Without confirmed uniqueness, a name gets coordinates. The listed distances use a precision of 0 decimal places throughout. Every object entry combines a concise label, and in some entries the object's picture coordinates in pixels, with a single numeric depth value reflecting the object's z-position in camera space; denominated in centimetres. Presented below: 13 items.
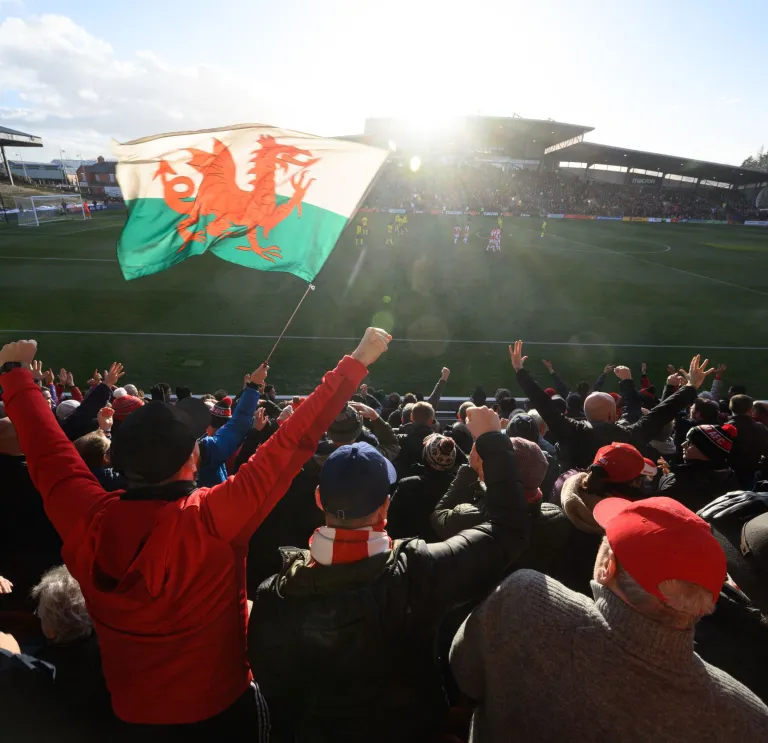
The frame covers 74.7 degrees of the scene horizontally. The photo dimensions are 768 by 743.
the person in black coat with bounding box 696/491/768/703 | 197
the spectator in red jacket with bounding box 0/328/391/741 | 168
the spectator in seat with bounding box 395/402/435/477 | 449
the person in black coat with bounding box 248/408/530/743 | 170
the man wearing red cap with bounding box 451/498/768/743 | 138
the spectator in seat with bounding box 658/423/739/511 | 364
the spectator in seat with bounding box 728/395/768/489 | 453
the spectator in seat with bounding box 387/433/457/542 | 319
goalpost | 3772
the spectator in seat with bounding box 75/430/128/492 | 319
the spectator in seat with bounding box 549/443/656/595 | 253
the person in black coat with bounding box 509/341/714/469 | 421
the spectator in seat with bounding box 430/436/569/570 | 251
